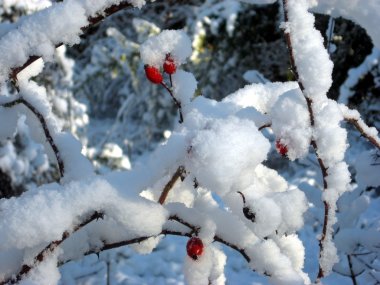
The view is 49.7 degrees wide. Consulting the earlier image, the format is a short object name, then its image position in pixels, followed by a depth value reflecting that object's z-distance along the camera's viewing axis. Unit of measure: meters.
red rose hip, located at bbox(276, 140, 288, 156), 0.77
